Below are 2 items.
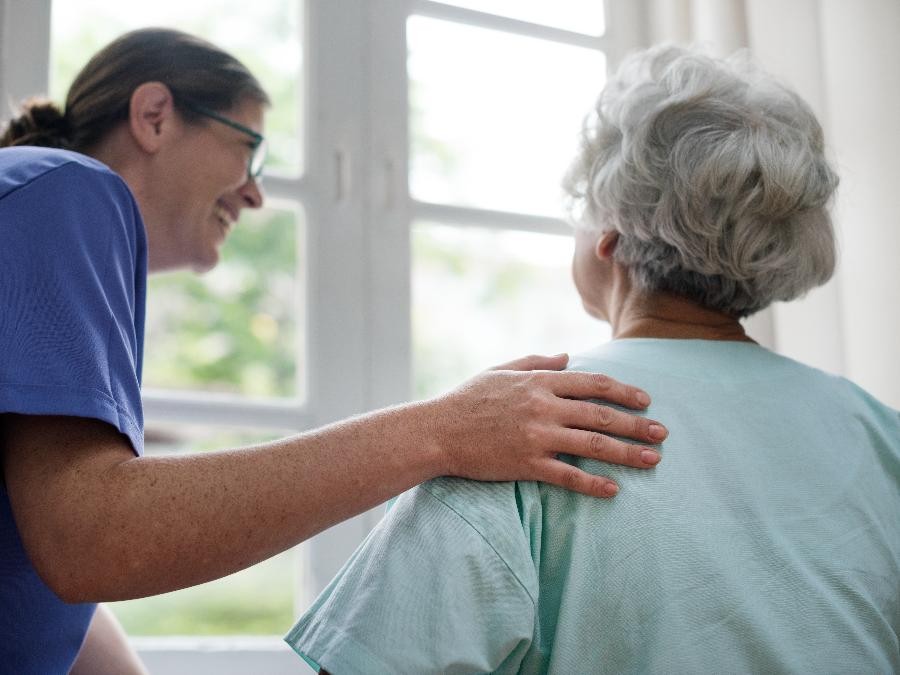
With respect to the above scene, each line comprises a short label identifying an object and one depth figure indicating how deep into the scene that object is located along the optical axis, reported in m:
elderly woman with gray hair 1.12
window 2.08
